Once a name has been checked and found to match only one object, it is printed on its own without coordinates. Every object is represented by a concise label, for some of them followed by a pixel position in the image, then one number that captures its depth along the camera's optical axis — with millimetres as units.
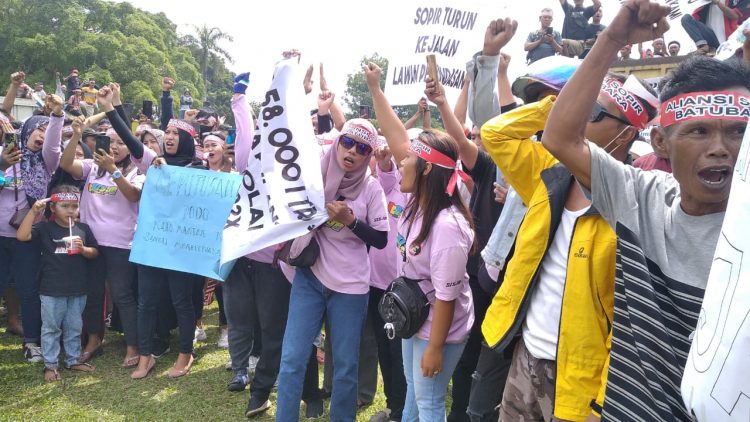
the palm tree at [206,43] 69062
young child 5133
